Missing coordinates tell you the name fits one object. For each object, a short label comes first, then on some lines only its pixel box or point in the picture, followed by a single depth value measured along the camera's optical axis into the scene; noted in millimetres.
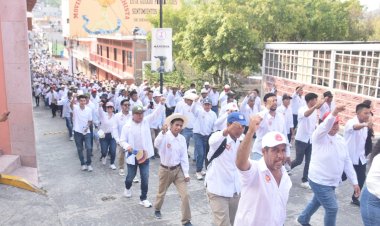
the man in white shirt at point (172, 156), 6074
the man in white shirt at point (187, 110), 9633
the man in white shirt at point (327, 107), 9844
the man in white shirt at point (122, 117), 8281
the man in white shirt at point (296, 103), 11867
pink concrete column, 8156
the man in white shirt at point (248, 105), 10836
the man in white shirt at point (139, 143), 6652
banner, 12492
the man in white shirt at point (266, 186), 3318
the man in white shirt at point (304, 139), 7866
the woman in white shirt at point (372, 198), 3812
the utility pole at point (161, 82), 13108
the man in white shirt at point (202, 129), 8719
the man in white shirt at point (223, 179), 4824
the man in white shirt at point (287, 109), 9460
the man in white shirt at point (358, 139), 6191
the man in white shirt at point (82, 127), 8977
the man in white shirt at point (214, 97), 14431
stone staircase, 7676
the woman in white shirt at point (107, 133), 9383
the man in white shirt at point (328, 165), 5070
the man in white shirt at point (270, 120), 7441
